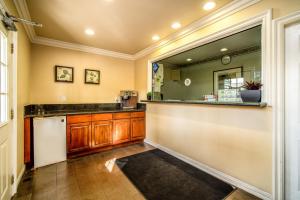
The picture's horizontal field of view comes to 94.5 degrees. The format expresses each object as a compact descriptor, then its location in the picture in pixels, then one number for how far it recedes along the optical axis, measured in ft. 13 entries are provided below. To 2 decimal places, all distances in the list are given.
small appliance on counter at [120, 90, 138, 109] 13.37
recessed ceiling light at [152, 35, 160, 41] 10.02
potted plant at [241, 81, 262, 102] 5.64
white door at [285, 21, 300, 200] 4.98
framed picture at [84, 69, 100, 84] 12.02
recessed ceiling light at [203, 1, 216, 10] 6.42
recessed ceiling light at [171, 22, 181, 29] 8.25
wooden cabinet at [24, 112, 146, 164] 8.11
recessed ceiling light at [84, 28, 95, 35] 8.96
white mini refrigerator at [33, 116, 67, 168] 8.16
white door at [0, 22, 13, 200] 4.80
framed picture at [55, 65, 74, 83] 10.74
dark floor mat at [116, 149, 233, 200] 5.95
